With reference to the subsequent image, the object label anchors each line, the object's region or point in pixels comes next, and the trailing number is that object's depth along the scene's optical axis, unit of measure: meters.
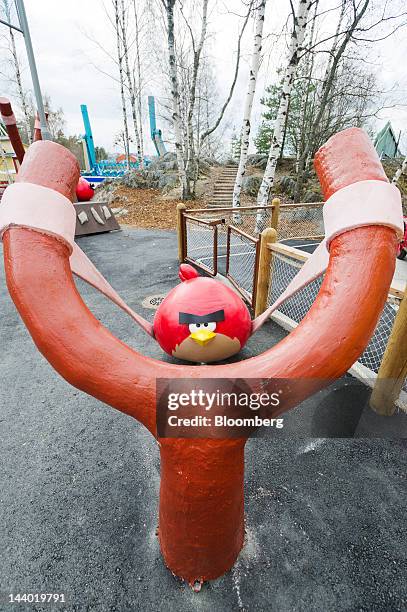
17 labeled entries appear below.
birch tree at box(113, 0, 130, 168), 17.57
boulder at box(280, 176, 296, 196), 18.30
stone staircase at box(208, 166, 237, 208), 16.98
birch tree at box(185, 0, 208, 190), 14.20
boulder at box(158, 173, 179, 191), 18.62
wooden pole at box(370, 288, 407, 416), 3.00
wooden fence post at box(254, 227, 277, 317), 4.75
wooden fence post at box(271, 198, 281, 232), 7.80
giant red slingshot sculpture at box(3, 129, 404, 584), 1.36
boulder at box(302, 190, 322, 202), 16.31
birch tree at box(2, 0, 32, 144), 18.47
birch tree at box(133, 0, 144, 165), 18.73
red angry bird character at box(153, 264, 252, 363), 2.88
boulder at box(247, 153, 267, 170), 23.22
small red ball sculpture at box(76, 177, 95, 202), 12.05
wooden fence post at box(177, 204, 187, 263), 7.83
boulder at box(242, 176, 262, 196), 17.89
